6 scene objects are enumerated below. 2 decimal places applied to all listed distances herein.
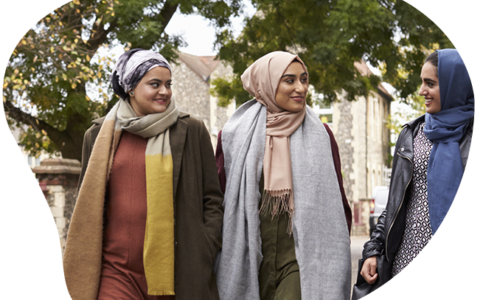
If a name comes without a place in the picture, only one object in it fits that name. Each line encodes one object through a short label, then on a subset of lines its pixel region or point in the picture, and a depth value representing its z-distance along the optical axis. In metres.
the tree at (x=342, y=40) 11.93
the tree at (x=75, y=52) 11.48
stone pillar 10.45
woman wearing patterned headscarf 3.54
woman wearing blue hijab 3.51
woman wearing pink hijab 3.86
